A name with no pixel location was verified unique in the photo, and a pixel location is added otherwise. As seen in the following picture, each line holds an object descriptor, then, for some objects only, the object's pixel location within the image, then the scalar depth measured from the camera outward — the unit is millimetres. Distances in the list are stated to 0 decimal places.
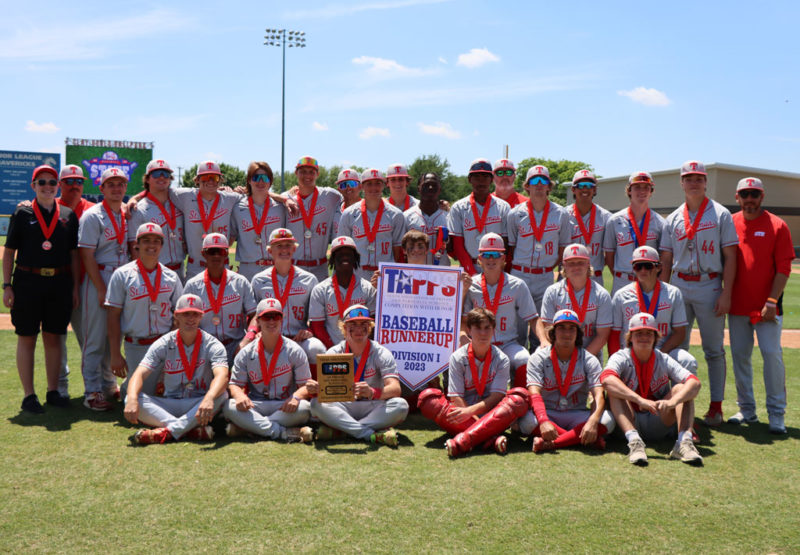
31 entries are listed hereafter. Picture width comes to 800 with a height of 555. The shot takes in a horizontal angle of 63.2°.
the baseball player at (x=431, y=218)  8547
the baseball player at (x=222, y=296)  7379
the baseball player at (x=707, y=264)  7430
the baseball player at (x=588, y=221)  8156
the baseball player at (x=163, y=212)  8086
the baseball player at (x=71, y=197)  8070
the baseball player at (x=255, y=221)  8477
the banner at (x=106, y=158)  51156
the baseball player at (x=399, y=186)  8719
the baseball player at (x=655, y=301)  7051
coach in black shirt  7352
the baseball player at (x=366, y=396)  6484
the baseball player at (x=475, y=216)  8375
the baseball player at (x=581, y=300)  7281
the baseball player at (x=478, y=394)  6289
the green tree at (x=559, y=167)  97625
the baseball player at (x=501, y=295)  7496
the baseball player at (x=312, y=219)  8703
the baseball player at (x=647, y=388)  6203
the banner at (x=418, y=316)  7707
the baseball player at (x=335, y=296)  7570
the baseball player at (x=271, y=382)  6488
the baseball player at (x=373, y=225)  8383
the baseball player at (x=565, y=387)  6344
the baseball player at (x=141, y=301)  7254
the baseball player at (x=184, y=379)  6398
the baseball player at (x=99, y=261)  7637
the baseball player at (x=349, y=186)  9414
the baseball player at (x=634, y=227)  7875
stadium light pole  45688
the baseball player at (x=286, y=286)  7641
